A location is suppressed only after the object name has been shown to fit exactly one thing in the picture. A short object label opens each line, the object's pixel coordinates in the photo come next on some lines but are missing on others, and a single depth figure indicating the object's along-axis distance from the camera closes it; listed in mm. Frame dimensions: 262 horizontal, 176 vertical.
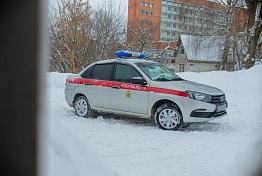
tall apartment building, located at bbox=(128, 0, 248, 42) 20094
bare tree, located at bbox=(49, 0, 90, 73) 21250
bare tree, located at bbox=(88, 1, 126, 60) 24297
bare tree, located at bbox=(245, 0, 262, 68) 17167
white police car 5336
